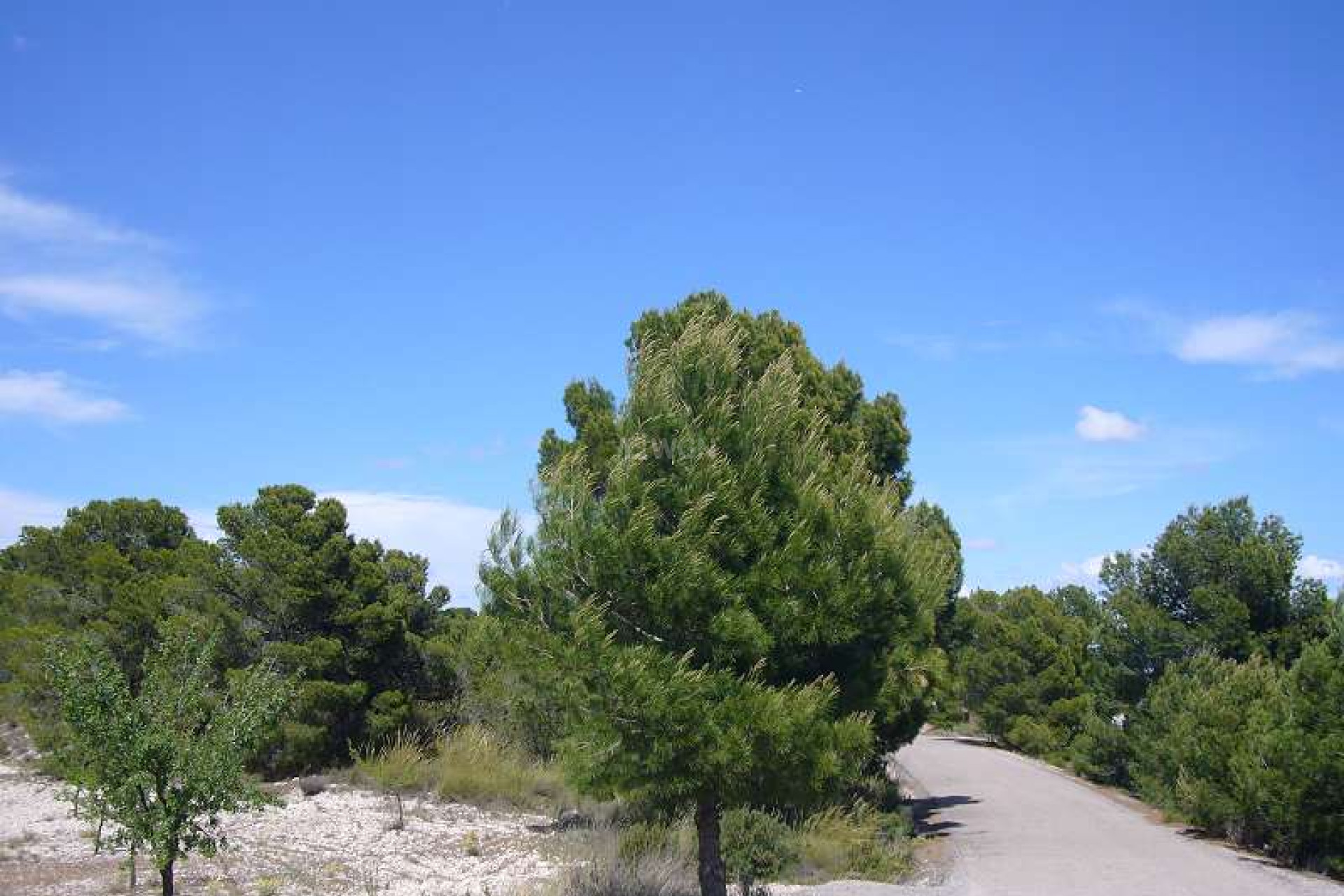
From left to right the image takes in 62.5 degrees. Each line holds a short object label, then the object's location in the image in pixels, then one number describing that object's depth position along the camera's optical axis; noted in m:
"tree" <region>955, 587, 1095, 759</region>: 44.47
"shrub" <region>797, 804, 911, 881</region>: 18.03
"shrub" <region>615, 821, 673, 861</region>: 15.85
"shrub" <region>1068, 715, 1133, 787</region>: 33.91
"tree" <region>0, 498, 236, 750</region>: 29.31
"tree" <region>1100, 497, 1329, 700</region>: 28.00
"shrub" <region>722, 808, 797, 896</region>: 16.66
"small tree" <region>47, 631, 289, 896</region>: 11.02
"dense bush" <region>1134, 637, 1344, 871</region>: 18.53
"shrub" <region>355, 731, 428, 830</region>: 23.89
